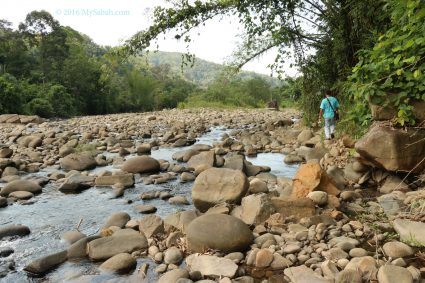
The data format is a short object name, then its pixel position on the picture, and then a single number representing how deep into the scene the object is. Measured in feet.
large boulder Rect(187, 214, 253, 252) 12.94
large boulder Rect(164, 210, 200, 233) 15.23
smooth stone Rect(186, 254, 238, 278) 11.40
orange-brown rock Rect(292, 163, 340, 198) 16.81
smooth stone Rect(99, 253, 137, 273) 12.37
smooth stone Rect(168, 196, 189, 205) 19.57
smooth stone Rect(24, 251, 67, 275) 12.35
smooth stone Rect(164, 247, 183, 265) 12.55
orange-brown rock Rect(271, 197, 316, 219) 15.16
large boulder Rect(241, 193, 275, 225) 15.08
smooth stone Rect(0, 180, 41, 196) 21.68
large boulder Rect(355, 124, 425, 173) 17.67
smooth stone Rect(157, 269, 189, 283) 11.03
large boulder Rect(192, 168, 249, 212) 17.07
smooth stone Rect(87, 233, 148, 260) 13.30
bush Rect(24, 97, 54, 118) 95.45
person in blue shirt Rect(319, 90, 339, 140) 31.17
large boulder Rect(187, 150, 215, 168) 27.40
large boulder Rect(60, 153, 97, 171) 29.04
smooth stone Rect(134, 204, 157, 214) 18.35
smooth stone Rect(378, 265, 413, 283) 9.77
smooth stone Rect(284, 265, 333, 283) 10.52
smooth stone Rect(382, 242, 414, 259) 11.50
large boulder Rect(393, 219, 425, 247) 12.05
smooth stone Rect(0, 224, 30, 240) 15.58
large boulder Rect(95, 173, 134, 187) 23.65
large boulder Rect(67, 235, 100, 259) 13.46
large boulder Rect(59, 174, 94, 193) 23.16
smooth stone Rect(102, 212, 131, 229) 16.19
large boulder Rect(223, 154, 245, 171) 25.11
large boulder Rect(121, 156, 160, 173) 27.04
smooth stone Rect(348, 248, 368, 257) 11.68
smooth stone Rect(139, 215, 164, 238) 14.84
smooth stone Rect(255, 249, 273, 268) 11.96
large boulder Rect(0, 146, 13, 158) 33.19
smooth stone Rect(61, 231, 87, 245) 14.92
